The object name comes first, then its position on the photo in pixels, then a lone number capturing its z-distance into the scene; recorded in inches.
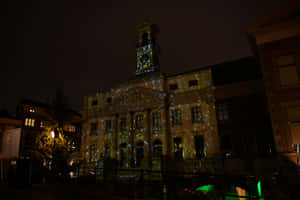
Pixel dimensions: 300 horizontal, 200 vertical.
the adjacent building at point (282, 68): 495.2
